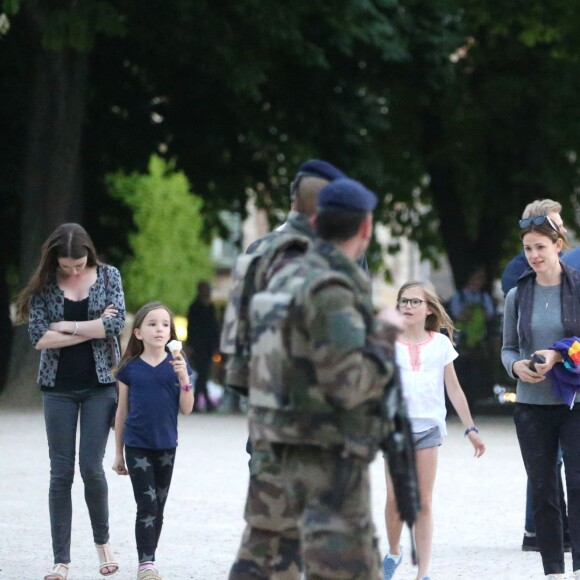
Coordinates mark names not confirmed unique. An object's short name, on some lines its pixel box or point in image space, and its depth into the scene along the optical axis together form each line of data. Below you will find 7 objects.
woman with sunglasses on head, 13.36
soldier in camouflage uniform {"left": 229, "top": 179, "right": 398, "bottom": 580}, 8.70
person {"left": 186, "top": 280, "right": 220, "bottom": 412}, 42.23
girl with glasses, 13.28
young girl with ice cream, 13.56
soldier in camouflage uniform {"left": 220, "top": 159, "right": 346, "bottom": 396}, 10.05
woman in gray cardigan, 13.87
